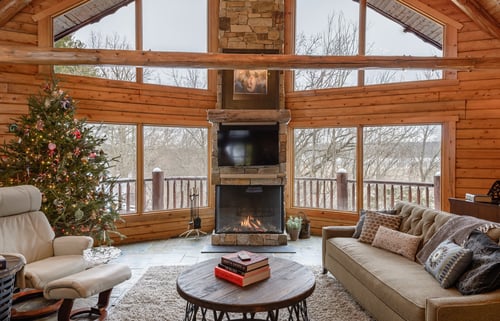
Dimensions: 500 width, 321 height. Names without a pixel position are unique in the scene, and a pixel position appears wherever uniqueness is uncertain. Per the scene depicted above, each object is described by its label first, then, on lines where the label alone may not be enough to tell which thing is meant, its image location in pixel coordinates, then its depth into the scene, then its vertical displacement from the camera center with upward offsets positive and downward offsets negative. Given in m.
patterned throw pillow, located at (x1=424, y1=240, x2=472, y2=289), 2.25 -0.80
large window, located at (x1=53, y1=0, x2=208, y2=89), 5.12 +2.12
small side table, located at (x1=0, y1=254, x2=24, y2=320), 2.27 -0.98
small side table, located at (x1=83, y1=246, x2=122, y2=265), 3.16 -1.02
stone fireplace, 5.13 +0.08
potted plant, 5.36 -1.24
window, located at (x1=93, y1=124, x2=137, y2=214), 5.34 -0.08
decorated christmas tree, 3.89 -0.13
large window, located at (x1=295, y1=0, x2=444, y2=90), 5.30 +2.14
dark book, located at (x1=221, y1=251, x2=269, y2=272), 2.35 -0.82
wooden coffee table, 2.03 -0.95
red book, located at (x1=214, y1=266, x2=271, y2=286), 2.30 -0.92
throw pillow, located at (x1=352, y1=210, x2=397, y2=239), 3.66 -0.80
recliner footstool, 2.47 -1.07
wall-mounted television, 5.18 +0.18
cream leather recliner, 3.01 -0.87
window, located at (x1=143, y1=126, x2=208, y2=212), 5.63 -0.19
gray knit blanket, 2.55 -0.64
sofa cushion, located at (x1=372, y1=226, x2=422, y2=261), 2.99 -0.86
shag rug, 2.83 -1.45
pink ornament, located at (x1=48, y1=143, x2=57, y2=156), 3.89 +0.09
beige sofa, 1.93 -0.96
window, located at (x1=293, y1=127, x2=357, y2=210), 5.73 -0.19
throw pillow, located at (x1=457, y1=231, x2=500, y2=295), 2.05 -0.76
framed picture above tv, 5.34 +1.16
